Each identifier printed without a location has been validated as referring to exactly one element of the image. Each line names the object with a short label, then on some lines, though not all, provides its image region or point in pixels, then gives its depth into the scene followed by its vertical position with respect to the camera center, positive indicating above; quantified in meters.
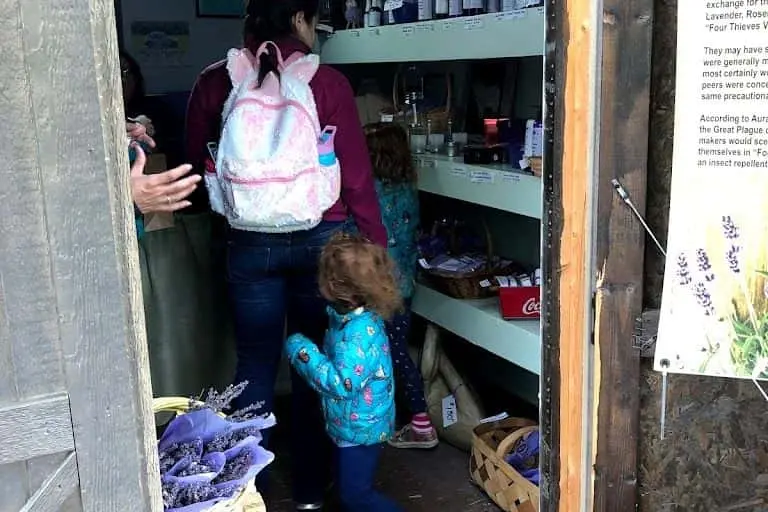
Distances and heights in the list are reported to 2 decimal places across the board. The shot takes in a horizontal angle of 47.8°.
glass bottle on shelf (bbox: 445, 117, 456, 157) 3.52 -0.20
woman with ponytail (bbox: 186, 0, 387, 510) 2.67 -0.41
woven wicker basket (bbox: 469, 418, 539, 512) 2.94 -1.30
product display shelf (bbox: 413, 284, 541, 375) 3.02 -0.86
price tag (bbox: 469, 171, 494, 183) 3.09 -0.29
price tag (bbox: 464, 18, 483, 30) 2.98 +0.24
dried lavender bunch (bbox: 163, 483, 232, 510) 1.82 -0.81
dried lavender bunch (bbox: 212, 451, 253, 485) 1.89 -0.80
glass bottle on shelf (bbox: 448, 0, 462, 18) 3.23 +0.32
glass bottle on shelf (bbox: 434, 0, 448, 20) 3.31 +0.33
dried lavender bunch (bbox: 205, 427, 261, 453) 1.96 -0.76
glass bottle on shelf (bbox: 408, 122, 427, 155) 3.68 -0.18
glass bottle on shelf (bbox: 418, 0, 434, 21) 3.41 +0.34
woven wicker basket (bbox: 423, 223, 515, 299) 3.38 -0.72
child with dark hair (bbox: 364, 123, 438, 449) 3.42 -0.55
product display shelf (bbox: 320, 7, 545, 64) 2.77 +0.21
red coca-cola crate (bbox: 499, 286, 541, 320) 3.11 -0.74
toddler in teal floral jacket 2.47 -0.72
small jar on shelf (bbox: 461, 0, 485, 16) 3.13 +0.31
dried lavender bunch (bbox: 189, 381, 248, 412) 2.04 -0.70
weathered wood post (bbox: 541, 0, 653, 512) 1.78 -0.33
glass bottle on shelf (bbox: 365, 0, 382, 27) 3.80 +0.36
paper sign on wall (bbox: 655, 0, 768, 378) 1.68 -0.22
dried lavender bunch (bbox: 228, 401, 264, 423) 2.05 -0.75
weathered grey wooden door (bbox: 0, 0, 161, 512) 1.45 -0.28
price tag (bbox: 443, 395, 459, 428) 3.60 -1.30
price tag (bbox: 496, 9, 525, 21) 2.78 +0.25
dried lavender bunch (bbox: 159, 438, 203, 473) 1.91 -0.77
